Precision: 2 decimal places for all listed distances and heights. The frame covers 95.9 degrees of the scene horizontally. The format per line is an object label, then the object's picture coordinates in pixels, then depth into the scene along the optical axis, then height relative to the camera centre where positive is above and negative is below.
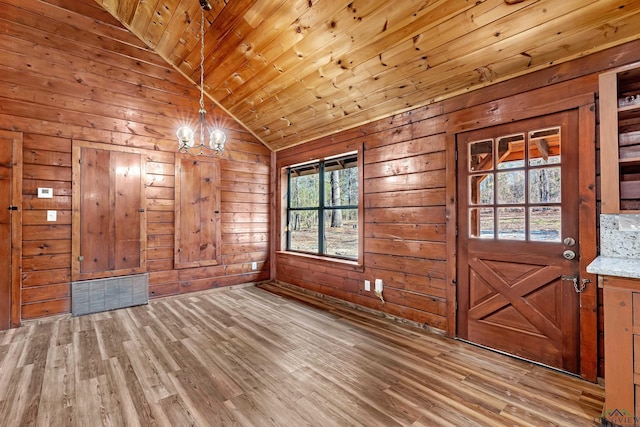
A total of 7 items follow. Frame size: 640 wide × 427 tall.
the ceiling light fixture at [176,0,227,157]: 2.76 +0.78
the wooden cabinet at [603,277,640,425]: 1.57 -0.75
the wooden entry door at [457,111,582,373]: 2.23 -0.21
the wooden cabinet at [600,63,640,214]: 1.89 +0.50
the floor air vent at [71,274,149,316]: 3.55 -1.01
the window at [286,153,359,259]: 4.18 +0.12
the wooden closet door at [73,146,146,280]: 3.61 +0.02
